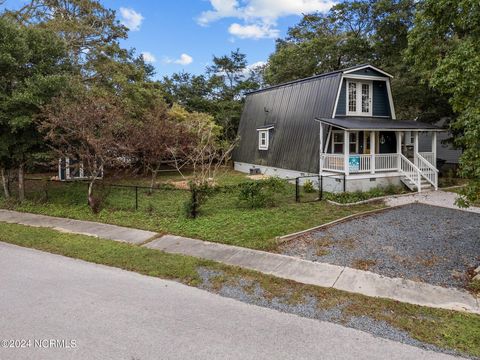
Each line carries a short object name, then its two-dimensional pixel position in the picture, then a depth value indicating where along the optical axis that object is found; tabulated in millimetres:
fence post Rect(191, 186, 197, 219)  9422
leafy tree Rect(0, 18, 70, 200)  10305
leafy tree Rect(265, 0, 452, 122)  18250
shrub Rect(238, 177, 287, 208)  10484
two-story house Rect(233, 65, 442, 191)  13852
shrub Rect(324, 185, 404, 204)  11922
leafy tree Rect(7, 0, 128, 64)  18484
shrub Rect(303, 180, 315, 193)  13869
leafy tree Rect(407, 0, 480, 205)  5449
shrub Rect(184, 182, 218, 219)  9430
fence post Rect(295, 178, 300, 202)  11377
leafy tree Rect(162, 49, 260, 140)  27592
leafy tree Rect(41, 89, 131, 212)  9970
